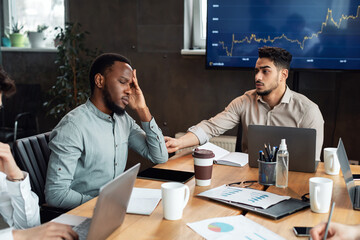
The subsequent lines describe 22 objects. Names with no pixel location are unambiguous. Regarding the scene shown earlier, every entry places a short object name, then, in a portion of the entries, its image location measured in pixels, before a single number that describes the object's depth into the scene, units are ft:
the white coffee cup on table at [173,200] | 4.24
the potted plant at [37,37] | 13.93
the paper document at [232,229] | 3.93
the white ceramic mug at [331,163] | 6.28
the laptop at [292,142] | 6.12
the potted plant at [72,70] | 12.32
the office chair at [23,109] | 13.43
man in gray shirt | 5.57
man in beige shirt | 8.08
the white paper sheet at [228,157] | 6.76
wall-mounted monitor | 9.76
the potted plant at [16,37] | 14.12
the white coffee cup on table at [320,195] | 4.58
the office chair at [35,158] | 5.95
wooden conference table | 4.05
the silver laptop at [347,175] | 5.10
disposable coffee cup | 5.53
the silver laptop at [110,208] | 3.37
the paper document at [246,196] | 4.79
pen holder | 5.64
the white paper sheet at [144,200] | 4.58
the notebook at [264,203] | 4.51
